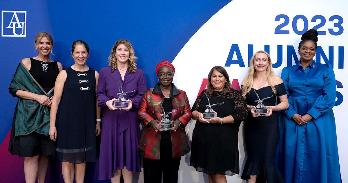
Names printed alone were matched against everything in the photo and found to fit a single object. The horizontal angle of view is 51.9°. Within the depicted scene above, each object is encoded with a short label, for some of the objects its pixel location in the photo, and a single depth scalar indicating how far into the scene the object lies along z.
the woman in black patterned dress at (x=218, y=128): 3.10
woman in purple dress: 3.25
